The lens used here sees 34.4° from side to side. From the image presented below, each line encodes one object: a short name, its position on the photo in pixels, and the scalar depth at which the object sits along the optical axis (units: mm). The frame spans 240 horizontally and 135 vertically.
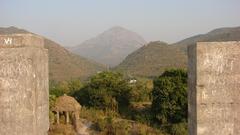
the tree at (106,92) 21688
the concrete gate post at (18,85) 4539
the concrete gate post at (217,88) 4781
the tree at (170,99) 19391
